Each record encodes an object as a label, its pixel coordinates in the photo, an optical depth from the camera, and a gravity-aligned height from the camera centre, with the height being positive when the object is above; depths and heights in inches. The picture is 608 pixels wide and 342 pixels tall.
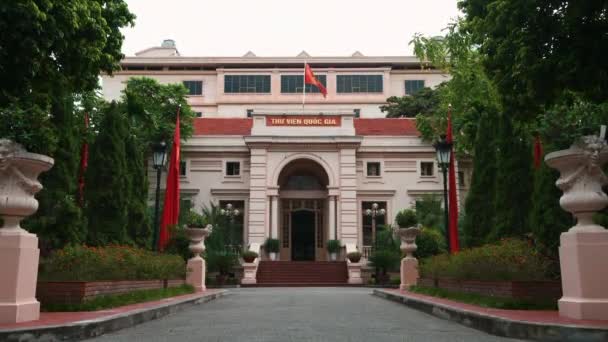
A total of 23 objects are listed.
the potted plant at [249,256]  1221.2 +5.7
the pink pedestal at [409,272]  776.3 -16.4
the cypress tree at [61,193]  688.4 +77.5
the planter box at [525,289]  370.6 -18.7
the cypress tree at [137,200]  916.6 +89.7
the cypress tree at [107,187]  829.8 +98.5
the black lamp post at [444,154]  689.0 +120.7
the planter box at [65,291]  372.8 -20.6
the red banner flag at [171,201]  820.6 +82.3
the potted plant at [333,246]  1330.0 +28.8
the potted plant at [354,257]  1234.6 +4.4
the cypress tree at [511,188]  715.4 +86.3
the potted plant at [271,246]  1338.6 +28.6
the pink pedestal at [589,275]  292.8 -7.5
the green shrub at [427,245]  946.1 +22.7
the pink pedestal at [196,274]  769.6 -19.7
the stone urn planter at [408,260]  767.7 -0.9
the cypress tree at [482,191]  794.2 +91.6
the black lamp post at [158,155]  684.7 +117.9
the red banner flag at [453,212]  755.4 +61.5
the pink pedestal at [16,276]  293.3 -8.8
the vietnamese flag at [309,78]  1569.9 +474.7
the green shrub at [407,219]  777.6 +51.9
